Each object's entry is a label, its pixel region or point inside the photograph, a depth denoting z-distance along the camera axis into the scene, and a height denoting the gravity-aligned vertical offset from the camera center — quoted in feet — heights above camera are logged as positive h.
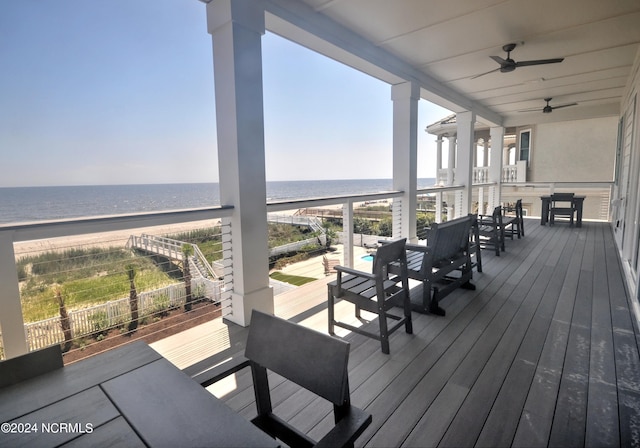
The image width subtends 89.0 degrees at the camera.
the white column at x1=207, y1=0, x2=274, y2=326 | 8.38 +1.41
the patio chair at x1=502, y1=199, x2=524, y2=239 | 20.58 -2.54
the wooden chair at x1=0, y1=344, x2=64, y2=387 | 3.11 -1.69
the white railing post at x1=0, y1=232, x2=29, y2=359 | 5.65 -1.91
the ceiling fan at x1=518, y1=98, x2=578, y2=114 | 22.34 +5.22
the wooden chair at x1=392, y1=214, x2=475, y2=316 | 9.59 -2.44
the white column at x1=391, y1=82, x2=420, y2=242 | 16.22 +1.81
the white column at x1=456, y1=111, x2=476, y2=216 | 23.21 +2.46
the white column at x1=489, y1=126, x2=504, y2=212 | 30.17 +1.92
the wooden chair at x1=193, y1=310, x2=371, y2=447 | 2.92 -1.86
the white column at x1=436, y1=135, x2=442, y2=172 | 39.09 +3.77
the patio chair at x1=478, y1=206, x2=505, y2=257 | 16.53 -2.40
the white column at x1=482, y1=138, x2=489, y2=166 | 42.49 +4.12
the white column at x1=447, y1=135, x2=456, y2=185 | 37.09 +2.60
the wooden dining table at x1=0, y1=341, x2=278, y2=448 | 2.50 -1.87
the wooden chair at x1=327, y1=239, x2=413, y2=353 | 7.54 -2.58
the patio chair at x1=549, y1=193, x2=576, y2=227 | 24.61 -1.99
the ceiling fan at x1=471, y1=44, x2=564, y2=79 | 13.07 +4.94
